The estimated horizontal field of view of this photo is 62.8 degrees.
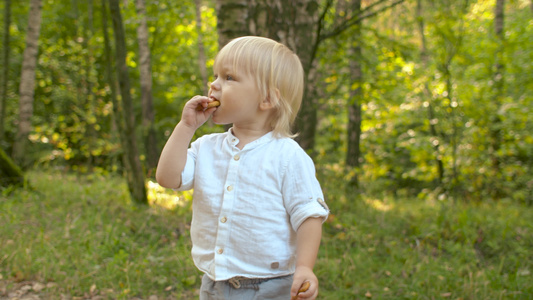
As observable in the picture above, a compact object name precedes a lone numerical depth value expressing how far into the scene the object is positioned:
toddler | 1.54
